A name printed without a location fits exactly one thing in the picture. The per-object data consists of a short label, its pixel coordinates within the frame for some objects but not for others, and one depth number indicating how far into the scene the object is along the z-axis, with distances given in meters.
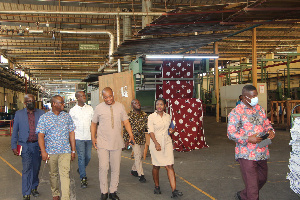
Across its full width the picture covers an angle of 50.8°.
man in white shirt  6.38
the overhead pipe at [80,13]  12.61
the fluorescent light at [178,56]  9.77
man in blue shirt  4.72
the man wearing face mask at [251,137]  4.26
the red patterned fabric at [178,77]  10.72
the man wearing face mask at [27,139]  5.35
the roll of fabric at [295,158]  4.49
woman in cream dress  5.32
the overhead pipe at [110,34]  16.64
